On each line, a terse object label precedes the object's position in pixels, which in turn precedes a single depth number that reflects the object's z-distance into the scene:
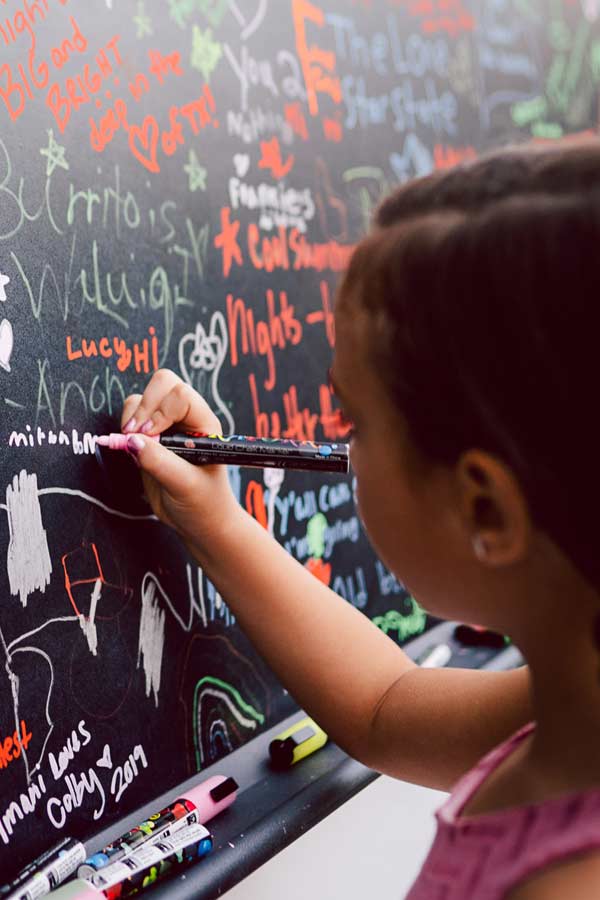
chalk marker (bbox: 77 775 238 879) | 0.72
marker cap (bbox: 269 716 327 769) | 0.89
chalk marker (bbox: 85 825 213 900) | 0.69
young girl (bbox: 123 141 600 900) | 0.40
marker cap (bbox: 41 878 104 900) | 0.66
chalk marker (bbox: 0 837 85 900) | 0.66
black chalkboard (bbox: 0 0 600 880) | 0.70
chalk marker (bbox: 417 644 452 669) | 1.08
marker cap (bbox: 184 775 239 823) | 0.79
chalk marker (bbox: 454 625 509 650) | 1.16
